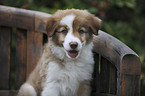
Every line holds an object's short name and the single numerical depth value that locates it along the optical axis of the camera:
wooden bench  3.70
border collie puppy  2.94
